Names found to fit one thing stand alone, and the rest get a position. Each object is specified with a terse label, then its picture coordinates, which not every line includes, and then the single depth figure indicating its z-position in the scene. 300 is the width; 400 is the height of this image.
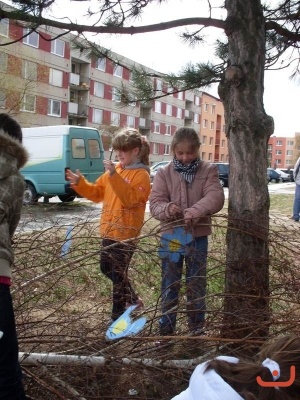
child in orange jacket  2.68
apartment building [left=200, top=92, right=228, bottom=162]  61.84
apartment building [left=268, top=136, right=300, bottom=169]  113.44
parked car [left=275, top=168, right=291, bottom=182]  47.92
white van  13.84
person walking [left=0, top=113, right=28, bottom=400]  1.94
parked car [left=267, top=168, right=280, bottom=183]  43.29
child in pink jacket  2.57
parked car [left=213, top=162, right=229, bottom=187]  26.38
